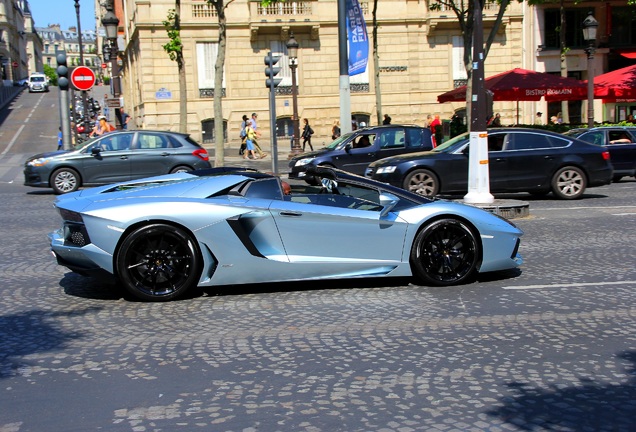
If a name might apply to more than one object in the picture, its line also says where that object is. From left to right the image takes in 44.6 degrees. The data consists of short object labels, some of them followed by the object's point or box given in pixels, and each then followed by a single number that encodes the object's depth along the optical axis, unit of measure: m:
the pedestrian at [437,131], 29.64
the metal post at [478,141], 13.06
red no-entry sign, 21.94
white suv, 84.44
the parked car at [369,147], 19.92
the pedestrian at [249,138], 30.73
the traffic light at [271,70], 22.12
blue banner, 23.78
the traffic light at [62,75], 20.98
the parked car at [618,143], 19.86
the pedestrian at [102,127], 27.12
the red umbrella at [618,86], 23.97
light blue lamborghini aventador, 6.86
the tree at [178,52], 26.53
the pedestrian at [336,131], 33.28
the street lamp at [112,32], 22.06
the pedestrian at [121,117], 24.54
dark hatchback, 18.03
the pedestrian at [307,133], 32.78
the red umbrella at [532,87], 23.94
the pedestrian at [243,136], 31.84
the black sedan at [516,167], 15.59
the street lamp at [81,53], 34.86
